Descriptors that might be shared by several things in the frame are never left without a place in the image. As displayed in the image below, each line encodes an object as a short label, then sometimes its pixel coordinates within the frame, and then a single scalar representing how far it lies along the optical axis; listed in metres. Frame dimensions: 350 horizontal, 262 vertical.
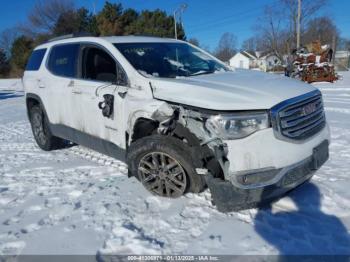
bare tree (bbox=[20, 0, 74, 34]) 44.25
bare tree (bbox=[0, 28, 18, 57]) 57.95
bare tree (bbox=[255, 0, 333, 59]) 42.62
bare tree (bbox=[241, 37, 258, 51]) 72.47
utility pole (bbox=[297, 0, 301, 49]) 29.72
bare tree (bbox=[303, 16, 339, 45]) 51.71
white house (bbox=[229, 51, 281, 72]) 73.62
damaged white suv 2.90
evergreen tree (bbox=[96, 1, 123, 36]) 38.62
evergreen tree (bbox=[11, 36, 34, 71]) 45.44
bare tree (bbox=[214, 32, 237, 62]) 80.97
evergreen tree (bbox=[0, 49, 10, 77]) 52.47
